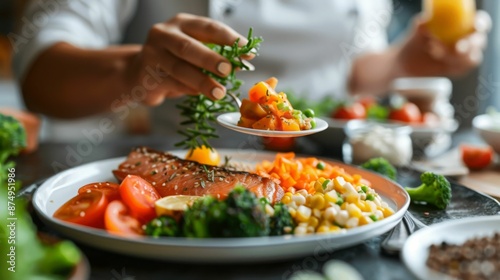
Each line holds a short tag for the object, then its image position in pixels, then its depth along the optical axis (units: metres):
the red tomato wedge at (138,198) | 0.43
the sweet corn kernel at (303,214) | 0.41
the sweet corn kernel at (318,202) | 0.42
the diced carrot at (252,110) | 0.47
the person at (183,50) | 0.60
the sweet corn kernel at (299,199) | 0.43
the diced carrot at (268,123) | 0.46
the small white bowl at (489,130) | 0.69
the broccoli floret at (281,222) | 0.40
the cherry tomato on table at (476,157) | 0.67
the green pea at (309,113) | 0.48
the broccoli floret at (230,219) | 0.38
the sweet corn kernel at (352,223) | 0.41
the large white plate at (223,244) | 0.36
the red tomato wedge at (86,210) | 0.42
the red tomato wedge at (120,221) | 0.40
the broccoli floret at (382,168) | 0.58
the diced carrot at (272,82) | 0.49
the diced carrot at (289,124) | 0.46
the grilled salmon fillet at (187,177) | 0.47
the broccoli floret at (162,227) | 0.39
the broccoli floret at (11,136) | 0.61
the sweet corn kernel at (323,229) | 0.40
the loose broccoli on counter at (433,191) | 0.49
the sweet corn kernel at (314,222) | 0.41
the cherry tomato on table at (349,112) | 0.81
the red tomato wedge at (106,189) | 0.45
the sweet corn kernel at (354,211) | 0.42
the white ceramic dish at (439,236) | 0.35
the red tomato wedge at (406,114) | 0.84
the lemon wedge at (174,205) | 0.41
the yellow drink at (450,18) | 0.79
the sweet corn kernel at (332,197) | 0.43
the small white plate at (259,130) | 0.45
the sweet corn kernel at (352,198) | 0.44
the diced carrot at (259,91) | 0.47
